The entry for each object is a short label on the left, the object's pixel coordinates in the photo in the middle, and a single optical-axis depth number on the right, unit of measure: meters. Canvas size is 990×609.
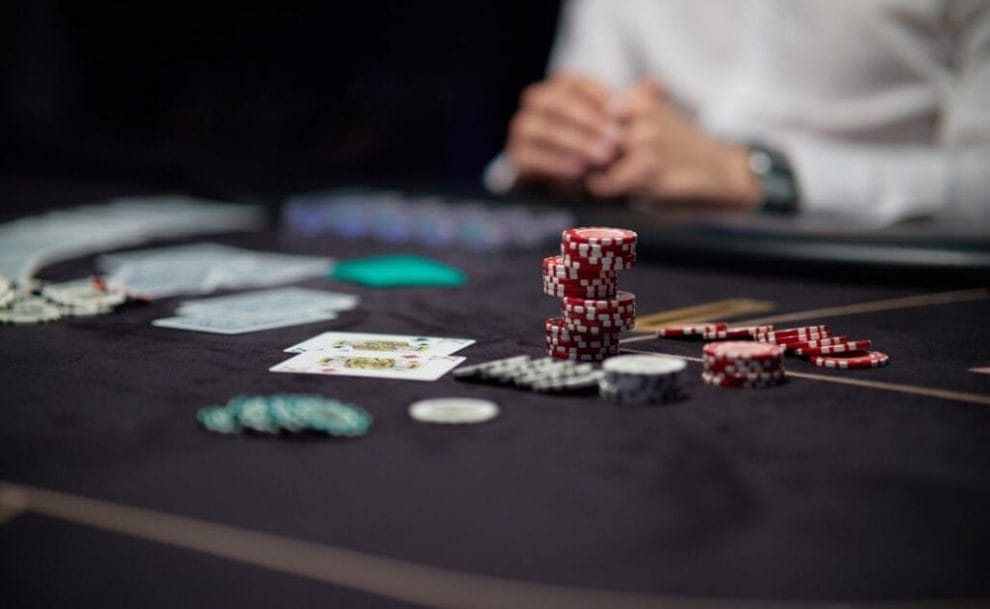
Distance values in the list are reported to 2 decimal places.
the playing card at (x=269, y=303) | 1.28
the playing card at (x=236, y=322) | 1.23
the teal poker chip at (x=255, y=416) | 1.01
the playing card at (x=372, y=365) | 1.11
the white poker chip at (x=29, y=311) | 1.24
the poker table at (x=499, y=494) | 0.89
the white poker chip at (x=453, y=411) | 1.02
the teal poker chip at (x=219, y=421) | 1.01
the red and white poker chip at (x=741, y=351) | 1.08
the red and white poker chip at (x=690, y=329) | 1.20
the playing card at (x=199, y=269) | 1.40
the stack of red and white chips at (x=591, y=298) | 1.14
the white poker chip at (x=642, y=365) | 1.05
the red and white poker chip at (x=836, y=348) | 1.14
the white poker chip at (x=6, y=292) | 1.27
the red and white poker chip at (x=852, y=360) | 1.13
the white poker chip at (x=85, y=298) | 1.28
